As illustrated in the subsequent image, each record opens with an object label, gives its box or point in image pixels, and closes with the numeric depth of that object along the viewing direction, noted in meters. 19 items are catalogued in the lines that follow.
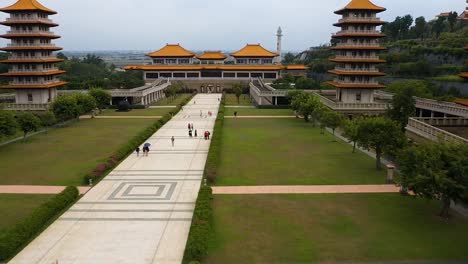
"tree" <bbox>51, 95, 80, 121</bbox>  61.78
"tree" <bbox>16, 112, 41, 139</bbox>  49.44
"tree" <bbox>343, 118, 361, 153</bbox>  38.12
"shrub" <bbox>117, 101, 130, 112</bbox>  79.94
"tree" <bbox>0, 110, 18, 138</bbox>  43.50
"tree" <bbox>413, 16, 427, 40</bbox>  134.00
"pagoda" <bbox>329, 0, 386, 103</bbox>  67.62
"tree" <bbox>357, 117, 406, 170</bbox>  35.38
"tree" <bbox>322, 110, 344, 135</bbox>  51.38
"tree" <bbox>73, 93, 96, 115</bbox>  66.69
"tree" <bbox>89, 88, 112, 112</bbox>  74.88
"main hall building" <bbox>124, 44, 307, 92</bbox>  119.50
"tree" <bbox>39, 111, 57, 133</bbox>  58.41
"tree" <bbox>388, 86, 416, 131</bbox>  48.53
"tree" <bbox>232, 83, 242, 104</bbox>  93.06
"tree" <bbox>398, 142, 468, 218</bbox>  22.98
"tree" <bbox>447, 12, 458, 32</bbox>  123.94
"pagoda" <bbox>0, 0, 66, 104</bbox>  67.19
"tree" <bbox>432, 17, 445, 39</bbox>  123.21
